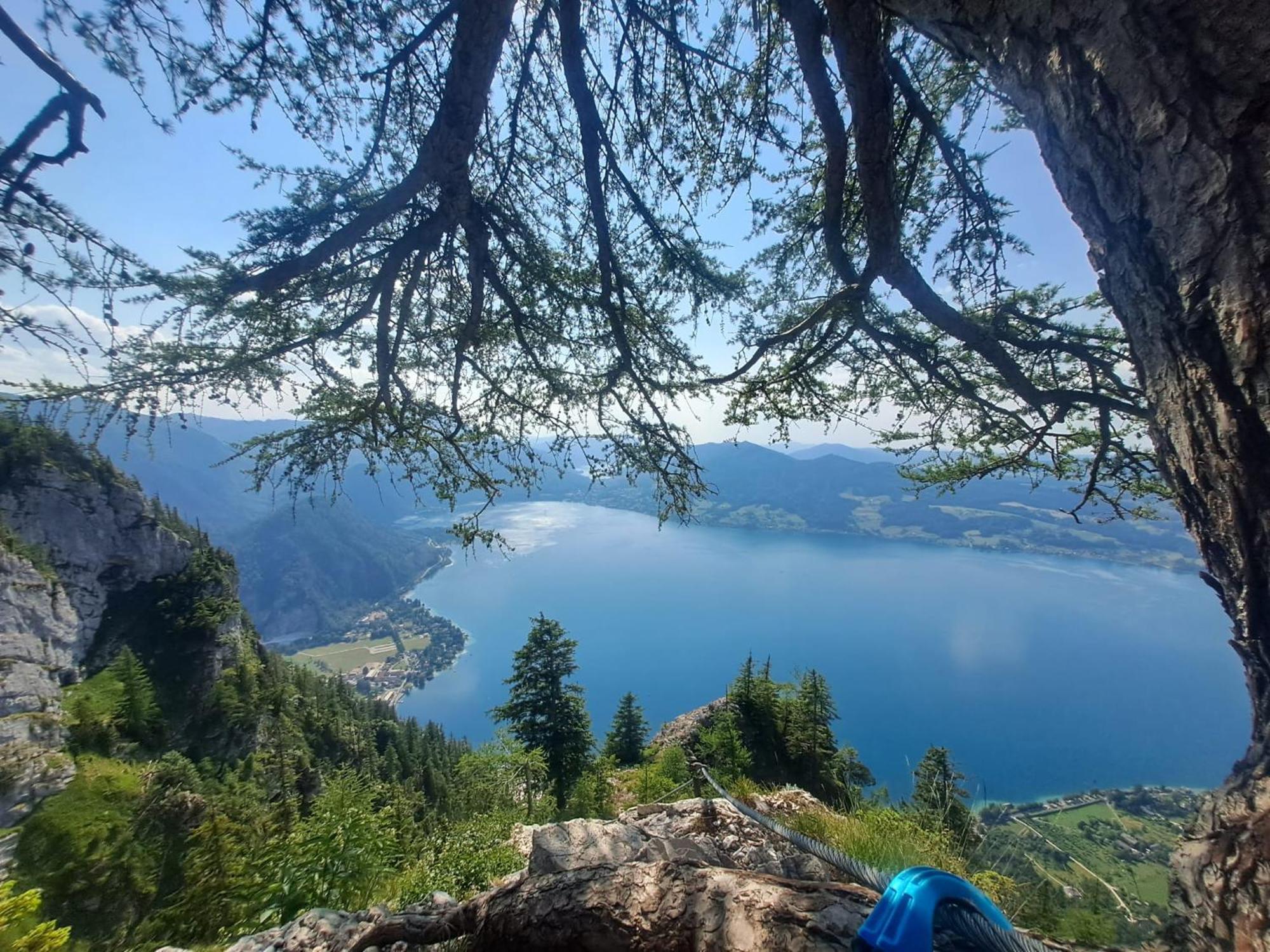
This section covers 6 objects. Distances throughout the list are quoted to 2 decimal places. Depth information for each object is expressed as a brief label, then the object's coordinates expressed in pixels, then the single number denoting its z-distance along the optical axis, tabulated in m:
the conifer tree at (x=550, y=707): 14.47
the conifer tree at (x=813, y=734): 16.23
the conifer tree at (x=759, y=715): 17.75
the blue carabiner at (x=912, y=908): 0.84
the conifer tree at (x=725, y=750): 10.88
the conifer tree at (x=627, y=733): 19.91
